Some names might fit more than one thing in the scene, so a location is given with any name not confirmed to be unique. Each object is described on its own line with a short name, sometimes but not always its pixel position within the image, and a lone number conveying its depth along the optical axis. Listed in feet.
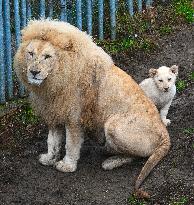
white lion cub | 38.26
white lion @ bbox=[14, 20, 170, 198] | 32.71
